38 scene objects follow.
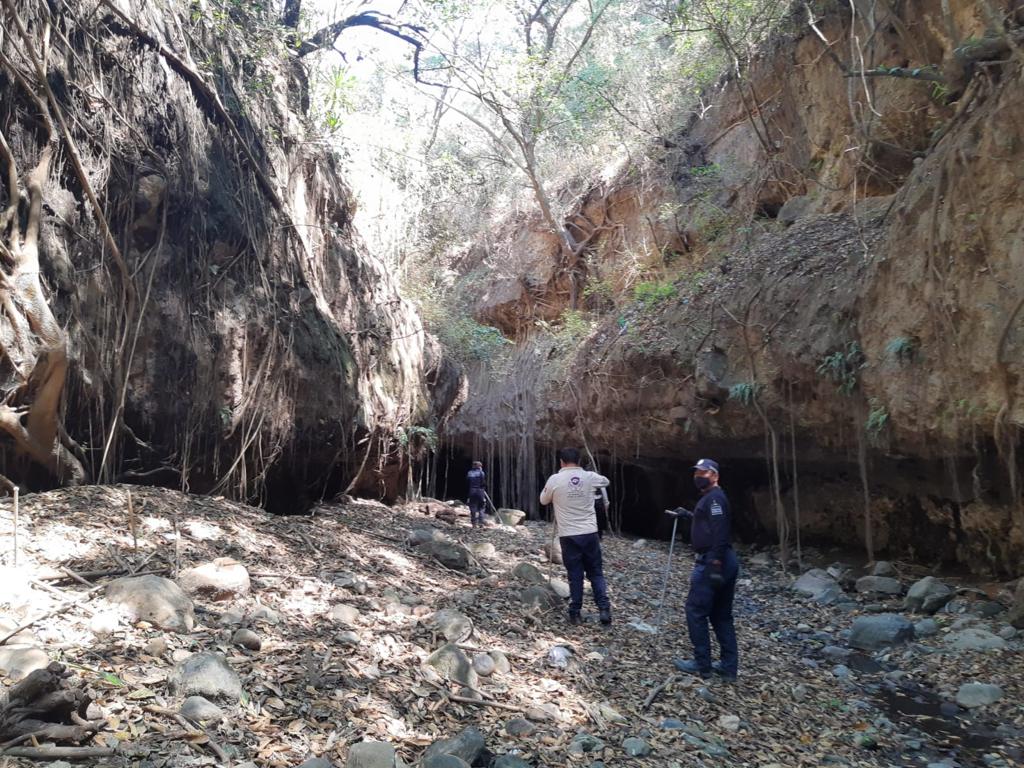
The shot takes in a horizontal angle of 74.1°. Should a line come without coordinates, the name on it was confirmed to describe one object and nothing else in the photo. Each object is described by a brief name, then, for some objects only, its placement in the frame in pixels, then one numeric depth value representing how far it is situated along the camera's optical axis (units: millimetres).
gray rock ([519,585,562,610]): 5766
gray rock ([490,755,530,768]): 3107
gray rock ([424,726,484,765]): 3068
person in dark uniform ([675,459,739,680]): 4715
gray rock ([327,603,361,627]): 4305
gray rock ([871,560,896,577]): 8062
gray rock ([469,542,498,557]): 8125
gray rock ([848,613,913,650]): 5871
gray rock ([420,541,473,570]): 6699
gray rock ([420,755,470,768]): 2912
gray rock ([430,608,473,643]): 4551
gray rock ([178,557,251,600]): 4094
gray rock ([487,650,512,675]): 4242
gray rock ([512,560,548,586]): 6422
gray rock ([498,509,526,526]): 12586
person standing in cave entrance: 11000
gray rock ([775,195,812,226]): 11523
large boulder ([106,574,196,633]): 3502
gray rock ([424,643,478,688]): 3926
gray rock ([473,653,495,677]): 4168
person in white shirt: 5566
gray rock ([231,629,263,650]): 3570
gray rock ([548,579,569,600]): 6387
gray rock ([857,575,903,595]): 7483
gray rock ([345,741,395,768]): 2803
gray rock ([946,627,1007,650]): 5418
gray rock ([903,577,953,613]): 6691
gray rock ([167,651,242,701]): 2988
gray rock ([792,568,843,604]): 7602
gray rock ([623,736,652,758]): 3539
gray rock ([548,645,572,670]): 4547
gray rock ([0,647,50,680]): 2702
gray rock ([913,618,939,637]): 6062
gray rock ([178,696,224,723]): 2818
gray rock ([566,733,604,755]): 3457
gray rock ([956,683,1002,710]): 4621
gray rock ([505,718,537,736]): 3484
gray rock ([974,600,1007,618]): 6227
